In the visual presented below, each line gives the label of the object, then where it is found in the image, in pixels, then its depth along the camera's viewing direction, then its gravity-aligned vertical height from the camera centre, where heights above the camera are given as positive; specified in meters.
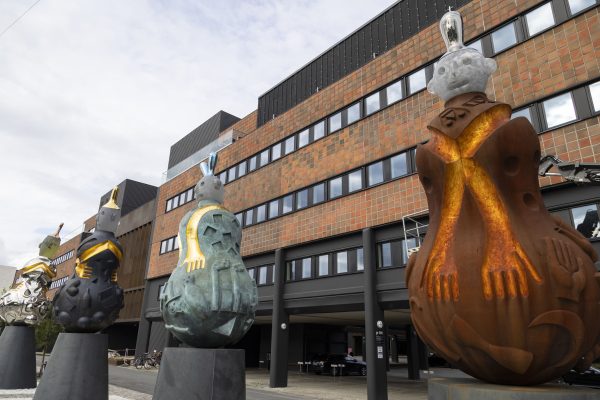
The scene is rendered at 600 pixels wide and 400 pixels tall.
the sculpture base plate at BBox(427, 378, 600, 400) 3.44 -0.34
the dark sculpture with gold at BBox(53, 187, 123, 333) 9.59 +1.19
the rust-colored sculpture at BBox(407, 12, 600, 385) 3.74 +0.80
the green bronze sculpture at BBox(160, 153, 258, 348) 6.66 +0.91
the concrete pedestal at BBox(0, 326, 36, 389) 12.69 -0.47
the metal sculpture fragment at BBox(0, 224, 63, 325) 13.44 +1.49
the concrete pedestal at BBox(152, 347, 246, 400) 6.34 -0.45
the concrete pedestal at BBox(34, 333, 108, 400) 8.66 -0.55
